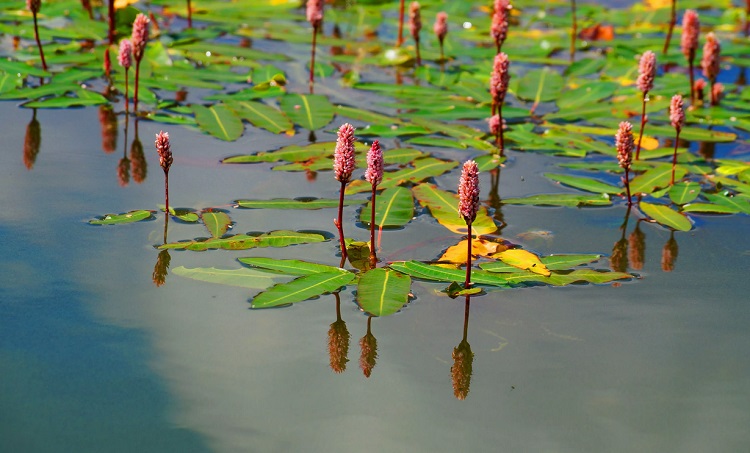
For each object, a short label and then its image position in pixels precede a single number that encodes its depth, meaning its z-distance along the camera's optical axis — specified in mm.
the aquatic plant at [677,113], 6598
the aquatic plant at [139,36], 7137
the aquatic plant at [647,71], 6824
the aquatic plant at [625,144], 5762
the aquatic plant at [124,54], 7184
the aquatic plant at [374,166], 4832
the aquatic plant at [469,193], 4508
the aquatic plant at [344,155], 4734
